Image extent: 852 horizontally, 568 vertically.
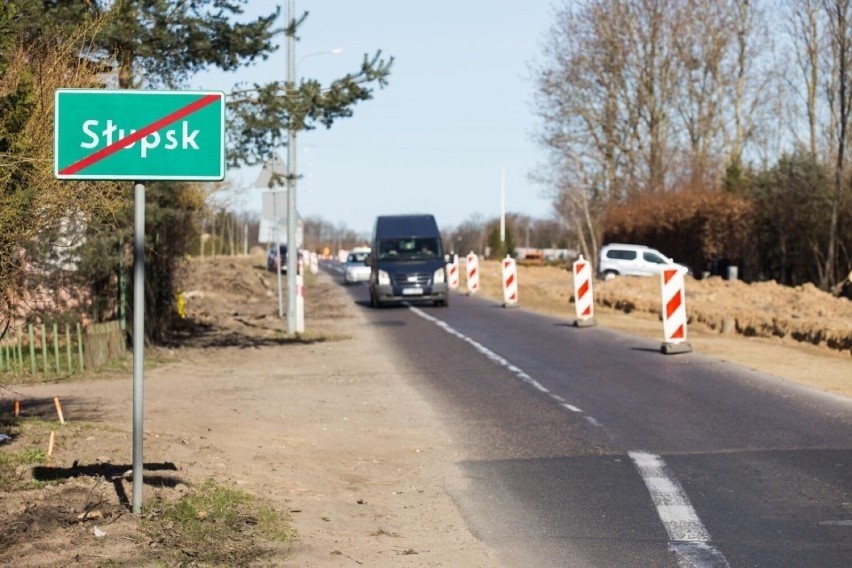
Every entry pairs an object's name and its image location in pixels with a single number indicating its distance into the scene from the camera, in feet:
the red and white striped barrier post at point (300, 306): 84.33
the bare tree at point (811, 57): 157.17
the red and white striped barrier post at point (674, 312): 65.51
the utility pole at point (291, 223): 83.41
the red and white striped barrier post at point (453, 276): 174.84
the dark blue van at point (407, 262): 117.60
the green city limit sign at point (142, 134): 24.93
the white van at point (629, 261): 173.99
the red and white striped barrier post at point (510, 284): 115.65
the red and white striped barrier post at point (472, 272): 150.10
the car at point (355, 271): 198.39
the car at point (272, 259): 214.18
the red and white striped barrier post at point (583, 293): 87.15
